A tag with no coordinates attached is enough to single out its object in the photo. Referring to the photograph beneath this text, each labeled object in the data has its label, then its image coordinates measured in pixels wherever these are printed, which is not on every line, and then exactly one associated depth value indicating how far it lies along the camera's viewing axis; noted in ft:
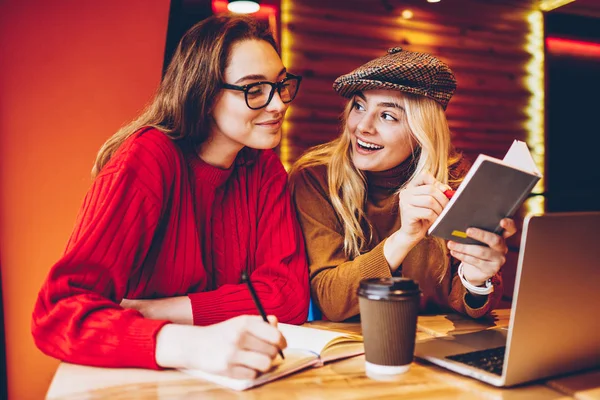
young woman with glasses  3.11
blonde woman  4.65
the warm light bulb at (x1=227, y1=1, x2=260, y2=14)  9.20
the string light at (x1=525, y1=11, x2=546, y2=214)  14.23
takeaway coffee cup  2.92
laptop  2.68
